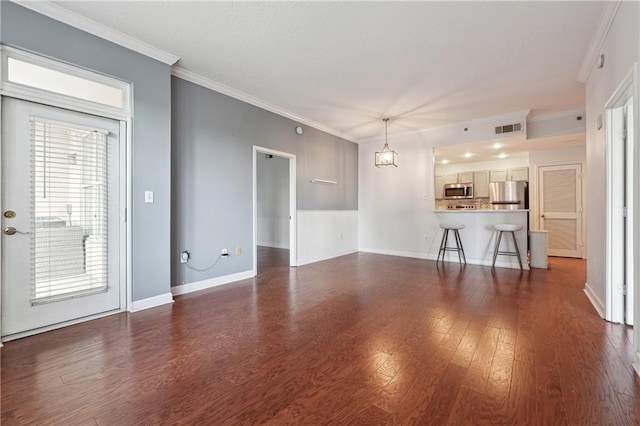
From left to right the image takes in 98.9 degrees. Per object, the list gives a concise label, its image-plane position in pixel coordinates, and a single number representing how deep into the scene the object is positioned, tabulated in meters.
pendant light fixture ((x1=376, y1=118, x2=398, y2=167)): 4.99
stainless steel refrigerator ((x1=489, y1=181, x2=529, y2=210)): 6.56
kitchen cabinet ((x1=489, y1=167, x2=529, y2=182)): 6.94
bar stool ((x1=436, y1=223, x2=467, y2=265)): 5.24
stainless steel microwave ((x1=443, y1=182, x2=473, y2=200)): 7.48
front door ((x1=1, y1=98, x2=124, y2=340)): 2.26
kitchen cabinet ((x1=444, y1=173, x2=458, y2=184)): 8.06
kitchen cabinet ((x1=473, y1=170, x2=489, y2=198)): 7.55
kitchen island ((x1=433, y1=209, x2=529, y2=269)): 4.97
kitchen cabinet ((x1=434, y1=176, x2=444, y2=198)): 8.34
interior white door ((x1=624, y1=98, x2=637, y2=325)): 2.40
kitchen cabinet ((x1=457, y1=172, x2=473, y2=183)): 7.80
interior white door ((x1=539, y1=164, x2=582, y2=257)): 6.01
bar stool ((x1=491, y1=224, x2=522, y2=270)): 4.67
